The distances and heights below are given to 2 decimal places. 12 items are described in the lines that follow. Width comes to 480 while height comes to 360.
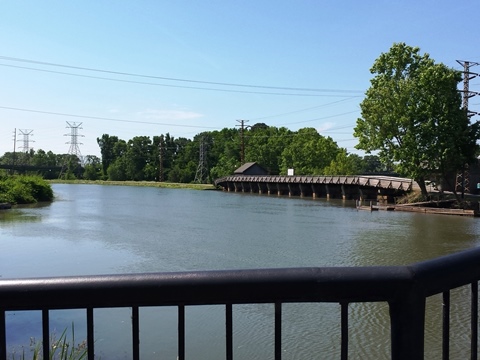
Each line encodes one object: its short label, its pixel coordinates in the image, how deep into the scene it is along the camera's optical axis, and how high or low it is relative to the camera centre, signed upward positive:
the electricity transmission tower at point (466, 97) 44.01 +7.19
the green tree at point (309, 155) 77.00 +3.69
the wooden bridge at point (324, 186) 48.12 -0.88
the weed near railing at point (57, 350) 7.38 -2.65
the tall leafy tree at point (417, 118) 37.94 +4.73
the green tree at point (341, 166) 70.81 +1.72
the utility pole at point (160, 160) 111.06 +3.95
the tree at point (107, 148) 126.31 +7.46
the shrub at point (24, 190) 42.56 -1.04
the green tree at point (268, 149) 89.44 +5.22
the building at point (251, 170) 81.38 +1.36
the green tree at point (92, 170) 123.38 +2.00
